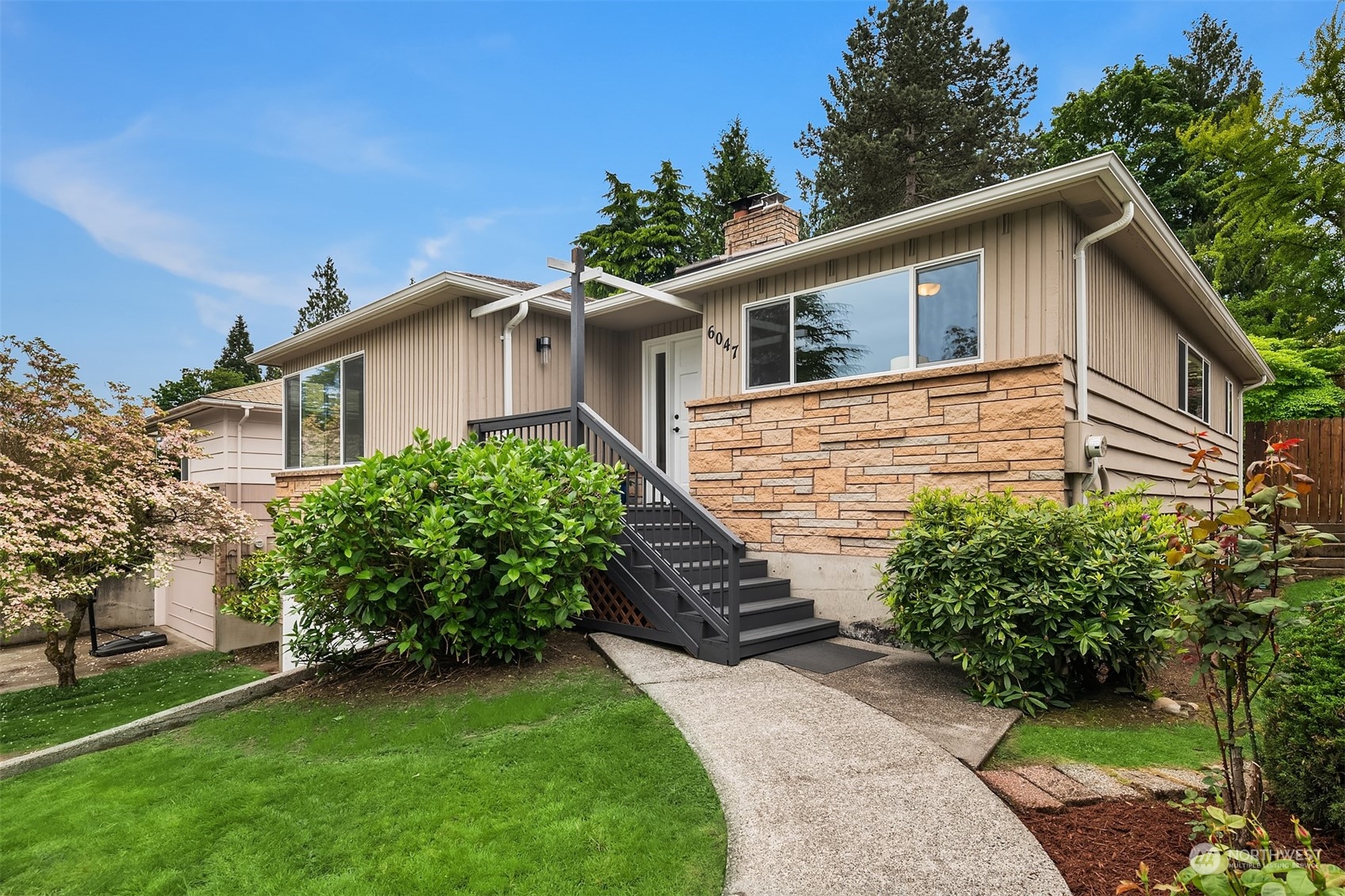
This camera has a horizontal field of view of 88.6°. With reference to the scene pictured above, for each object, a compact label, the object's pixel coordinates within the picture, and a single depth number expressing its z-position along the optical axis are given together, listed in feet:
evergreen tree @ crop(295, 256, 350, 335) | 106.01
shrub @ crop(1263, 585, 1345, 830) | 7.20
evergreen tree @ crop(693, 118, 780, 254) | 65.10
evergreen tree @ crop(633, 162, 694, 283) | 59.67
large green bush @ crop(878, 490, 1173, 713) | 12.55
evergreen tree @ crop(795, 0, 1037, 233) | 55.47
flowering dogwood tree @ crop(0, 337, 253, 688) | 23.35
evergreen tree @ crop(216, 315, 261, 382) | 112.88
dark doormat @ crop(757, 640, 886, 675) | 15.70
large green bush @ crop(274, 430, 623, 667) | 14.53
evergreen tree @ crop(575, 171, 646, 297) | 61.00
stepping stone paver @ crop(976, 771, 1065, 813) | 8.77
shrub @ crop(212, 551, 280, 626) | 16.43
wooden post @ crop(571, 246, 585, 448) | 20.67
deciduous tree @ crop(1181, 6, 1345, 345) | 38.96
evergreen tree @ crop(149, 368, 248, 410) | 100.22
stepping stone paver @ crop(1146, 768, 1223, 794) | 9.00
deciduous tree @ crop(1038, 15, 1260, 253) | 59.00
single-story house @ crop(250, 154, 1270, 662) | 16.28
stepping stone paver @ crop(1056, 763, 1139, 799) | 9.04
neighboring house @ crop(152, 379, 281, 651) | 38.86
